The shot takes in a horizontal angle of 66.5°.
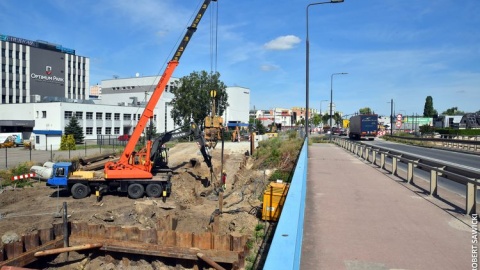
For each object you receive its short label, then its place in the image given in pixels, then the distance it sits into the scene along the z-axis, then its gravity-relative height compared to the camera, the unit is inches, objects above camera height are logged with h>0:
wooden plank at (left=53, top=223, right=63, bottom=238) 496.1 -140.8
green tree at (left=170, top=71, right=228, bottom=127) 2317.9 +198.2
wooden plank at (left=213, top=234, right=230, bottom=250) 442.3 -137.2
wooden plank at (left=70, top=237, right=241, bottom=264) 422.0 -151.3
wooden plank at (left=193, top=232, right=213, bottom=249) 450.8 -138.8
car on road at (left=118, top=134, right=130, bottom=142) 1981.8 -58.6
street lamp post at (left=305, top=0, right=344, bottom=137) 991.6 +171.1
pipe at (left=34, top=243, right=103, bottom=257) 438.6 -149.3
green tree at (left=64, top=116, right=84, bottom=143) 2168.6 -19.4
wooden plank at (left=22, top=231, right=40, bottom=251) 454.9 -143.6
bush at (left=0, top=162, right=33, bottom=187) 848.9 -118.1
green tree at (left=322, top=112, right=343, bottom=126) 4908.7 +160.3
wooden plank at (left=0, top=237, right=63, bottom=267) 408.4 -152.9
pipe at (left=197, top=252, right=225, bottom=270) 399.9 -148.8
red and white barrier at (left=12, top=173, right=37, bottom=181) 748.1 -104.2
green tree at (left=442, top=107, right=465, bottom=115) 7185.0 +431.5
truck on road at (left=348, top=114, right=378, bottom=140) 2090.3 +25.5
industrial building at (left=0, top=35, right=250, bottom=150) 2335.1 +311.9
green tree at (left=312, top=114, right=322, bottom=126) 5408.5 +144.4
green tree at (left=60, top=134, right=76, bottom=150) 1768.0 -79.3
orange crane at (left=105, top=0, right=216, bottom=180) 745.0 -47.1
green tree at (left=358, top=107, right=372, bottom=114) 6663.4 +377.2
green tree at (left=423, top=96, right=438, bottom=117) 5964.6 +397.0
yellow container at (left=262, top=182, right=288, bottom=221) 432.5 -86.6
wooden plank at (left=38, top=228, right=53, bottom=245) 478.6 -143.4
